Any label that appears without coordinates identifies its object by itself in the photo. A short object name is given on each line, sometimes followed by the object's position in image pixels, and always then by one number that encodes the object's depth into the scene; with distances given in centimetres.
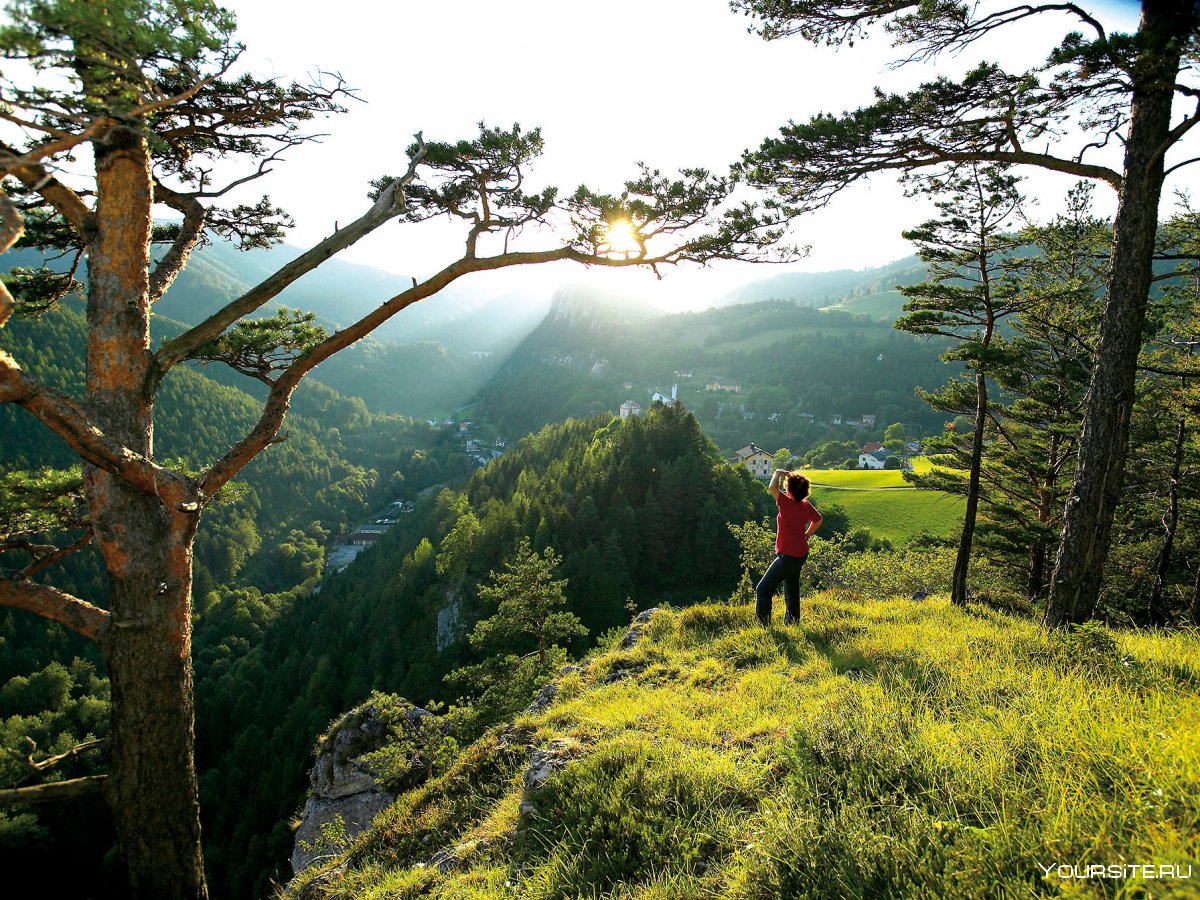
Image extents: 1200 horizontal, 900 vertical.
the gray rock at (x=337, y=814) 1030
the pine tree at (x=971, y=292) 1112
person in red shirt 629
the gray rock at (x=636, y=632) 808
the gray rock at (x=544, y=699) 654
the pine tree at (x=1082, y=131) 488
